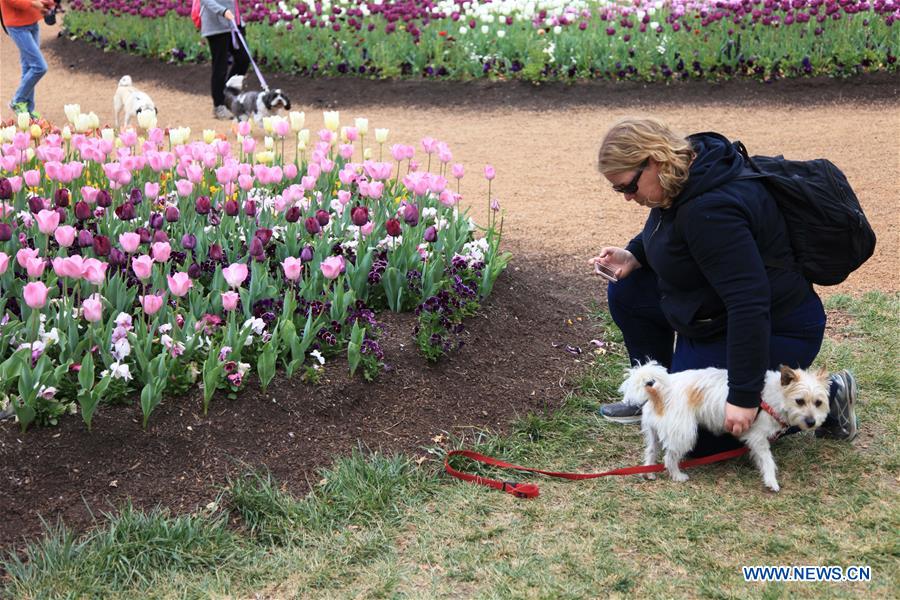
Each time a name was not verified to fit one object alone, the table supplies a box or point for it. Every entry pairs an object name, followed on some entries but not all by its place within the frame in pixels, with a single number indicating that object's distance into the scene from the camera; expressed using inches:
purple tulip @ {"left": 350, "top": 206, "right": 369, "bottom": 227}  164.6
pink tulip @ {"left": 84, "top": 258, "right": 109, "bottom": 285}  135.1
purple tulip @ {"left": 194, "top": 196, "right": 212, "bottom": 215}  165.5
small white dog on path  380.8
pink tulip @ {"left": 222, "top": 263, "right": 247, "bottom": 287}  142.6
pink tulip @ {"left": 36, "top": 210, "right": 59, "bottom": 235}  145.3
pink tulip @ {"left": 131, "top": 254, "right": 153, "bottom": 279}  137.6
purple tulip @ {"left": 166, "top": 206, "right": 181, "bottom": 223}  163.3
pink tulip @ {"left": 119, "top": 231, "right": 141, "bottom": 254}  144.6
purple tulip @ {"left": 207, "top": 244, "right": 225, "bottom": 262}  155.8
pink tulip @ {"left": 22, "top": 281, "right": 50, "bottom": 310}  127.8
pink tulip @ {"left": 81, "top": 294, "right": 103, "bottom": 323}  131.9
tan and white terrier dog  133.3
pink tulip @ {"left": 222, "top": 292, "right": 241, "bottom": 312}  140.8
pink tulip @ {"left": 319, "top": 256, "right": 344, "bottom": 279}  151.2
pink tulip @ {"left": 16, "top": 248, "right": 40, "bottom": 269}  139.6
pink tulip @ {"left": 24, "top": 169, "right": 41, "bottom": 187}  171.0
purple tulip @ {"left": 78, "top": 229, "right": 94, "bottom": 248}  149.3
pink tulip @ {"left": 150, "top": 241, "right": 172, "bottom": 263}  144.0
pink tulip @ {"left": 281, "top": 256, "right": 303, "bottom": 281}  149.1
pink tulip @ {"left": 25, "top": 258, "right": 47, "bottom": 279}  133.0
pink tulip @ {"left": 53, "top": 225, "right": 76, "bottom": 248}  143.6
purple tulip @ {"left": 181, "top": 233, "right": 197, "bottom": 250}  160.2
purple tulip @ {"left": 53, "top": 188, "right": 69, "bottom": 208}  163.6
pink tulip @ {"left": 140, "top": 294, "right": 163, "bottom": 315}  135.0
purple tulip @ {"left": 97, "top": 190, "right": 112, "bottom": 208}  165.9
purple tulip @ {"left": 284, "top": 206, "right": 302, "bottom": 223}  167.3
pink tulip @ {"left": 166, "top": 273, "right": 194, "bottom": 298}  137.9
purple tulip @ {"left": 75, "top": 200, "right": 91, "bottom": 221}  160.6
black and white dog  394.0
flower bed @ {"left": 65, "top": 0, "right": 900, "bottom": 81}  424.2
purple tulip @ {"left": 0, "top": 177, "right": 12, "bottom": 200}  159.3
